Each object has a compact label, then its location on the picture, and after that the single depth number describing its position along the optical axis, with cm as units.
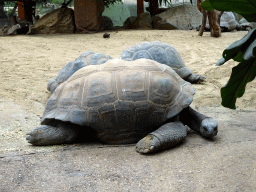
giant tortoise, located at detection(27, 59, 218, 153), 222
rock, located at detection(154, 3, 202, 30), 1084
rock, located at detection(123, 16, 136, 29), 1169
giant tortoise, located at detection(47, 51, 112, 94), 348
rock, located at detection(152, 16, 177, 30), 1077
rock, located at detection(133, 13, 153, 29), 1118
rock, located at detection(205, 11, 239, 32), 1036
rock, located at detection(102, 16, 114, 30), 1177
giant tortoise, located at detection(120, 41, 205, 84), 400
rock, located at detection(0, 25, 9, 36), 1036
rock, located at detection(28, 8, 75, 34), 1027
